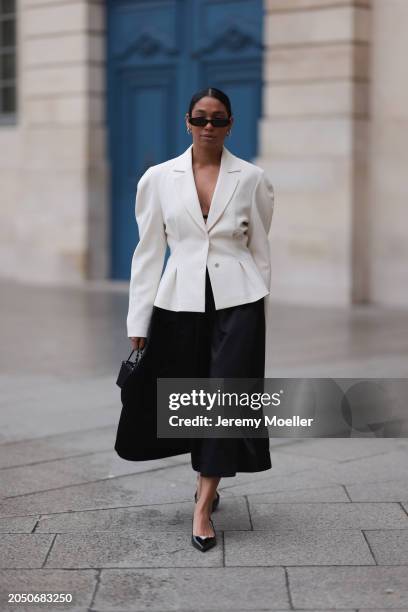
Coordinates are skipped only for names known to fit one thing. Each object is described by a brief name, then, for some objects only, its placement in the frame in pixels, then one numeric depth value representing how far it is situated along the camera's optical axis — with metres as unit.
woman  4.94
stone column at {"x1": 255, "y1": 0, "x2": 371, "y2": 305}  12.59
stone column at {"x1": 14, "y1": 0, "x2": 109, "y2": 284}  15.15
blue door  13.84
